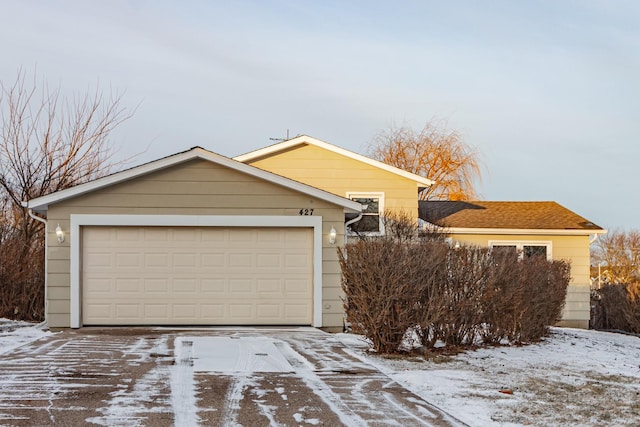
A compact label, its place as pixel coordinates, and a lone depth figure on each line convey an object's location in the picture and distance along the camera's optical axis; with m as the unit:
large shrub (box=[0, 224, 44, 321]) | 15.73
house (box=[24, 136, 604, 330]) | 14.12
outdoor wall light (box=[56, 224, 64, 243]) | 13.99
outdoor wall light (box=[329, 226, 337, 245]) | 14.55
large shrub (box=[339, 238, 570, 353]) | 10.05
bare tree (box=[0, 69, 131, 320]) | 15.92
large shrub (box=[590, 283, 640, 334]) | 19.29
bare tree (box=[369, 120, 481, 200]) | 34.72
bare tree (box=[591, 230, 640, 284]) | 26.10
